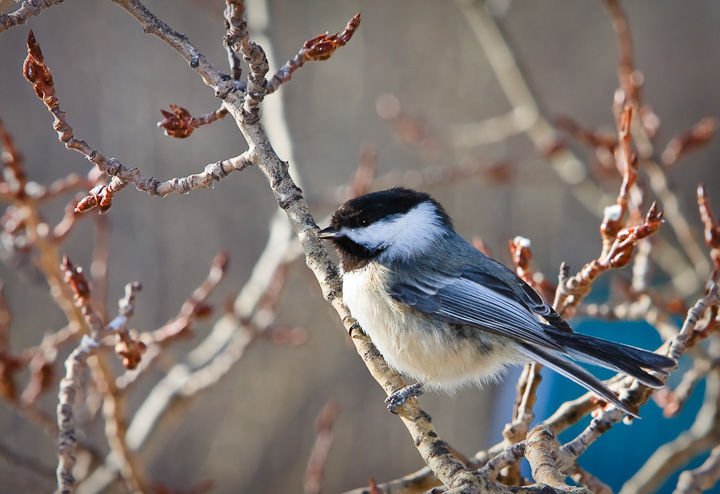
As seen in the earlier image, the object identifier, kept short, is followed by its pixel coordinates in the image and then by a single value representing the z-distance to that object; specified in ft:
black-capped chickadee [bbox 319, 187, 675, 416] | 12.85
